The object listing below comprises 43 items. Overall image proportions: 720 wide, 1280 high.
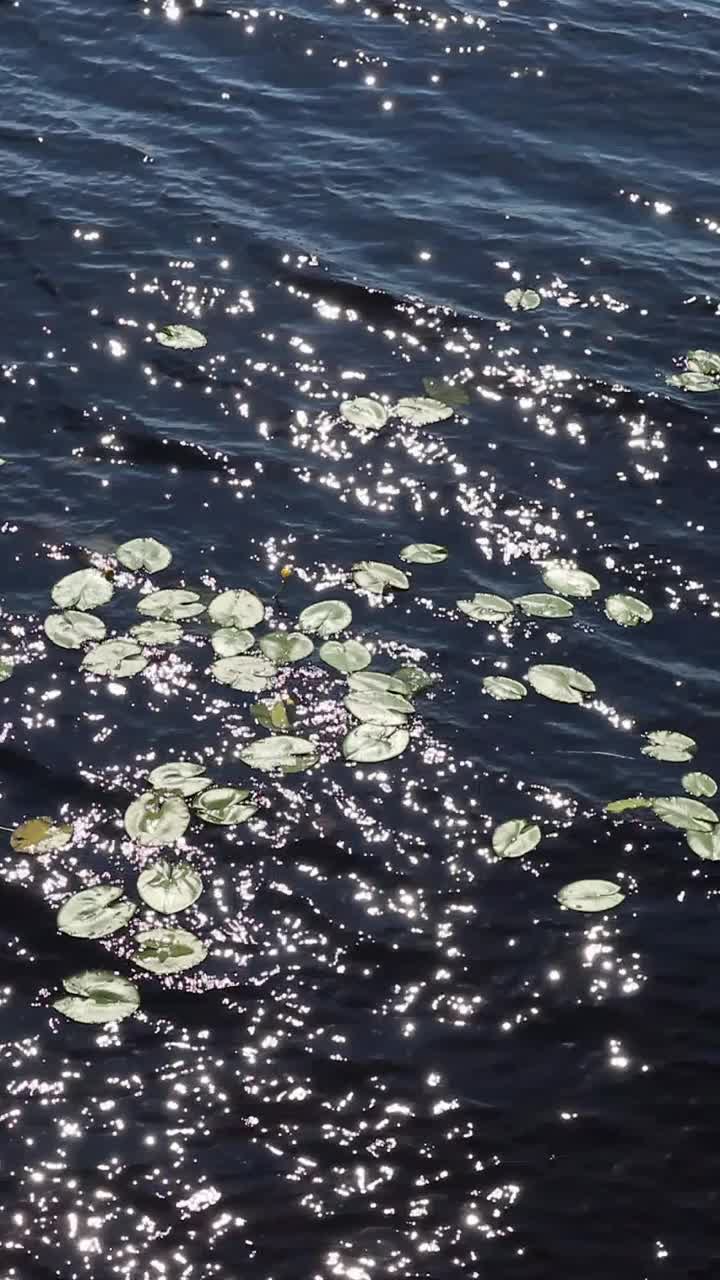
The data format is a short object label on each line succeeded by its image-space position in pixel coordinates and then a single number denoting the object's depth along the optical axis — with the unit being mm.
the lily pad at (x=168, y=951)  11914
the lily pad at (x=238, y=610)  14992
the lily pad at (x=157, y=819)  12867
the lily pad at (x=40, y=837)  12781
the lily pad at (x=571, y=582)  15664
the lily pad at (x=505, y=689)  14391
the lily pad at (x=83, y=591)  15188
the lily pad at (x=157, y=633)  14828
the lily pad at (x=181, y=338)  18953
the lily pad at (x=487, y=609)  15266
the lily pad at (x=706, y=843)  13047
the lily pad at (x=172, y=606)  15086
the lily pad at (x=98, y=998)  11539
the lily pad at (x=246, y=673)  14328
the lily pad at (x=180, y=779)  13305
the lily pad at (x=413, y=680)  14406
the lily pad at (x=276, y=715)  13984
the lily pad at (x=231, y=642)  14664
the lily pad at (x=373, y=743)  13711
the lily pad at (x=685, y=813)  13266
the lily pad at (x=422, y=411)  17838
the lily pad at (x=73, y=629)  14742
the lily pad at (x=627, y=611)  15367
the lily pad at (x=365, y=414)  17734
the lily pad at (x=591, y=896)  12570
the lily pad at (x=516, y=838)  12969
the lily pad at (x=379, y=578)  15609
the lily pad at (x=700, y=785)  13586
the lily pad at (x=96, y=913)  12125
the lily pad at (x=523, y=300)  19859
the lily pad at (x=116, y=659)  14492
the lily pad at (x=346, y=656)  14531
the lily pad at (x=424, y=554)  15961
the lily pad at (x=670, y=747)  13914
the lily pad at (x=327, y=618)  14945
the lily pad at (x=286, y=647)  14594
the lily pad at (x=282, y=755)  13594
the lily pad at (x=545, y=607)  15336
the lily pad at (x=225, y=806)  13094
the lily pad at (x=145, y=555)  15641
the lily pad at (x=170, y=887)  12297
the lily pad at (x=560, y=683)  14445
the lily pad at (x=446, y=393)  18281
